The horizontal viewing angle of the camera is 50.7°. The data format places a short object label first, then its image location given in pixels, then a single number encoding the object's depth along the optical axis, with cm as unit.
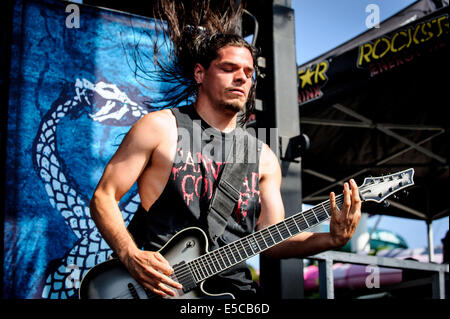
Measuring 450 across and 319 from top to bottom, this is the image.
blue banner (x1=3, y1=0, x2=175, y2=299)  292
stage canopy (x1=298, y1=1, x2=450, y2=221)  470
